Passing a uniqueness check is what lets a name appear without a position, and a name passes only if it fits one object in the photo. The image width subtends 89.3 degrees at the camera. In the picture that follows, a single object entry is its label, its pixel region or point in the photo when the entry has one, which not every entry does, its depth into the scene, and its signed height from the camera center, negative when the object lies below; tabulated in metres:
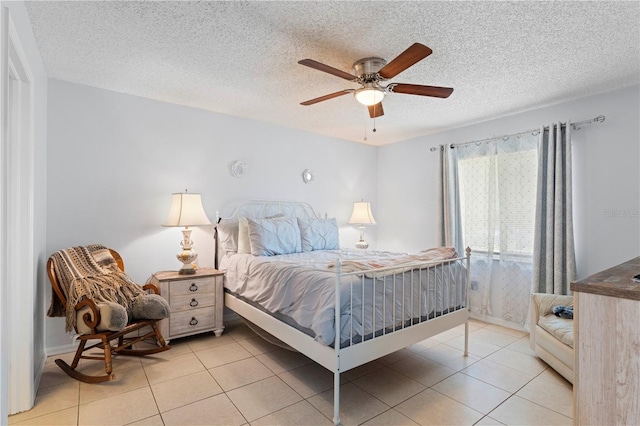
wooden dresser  1.12 -0.50
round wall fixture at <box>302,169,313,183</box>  4.50 +0.53
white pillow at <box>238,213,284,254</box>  3.45 -0.25
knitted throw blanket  2.37 -0.51
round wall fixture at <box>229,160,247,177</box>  3.87 +0.56
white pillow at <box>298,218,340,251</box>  3.79 -0.24
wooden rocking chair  2.30 -0.91
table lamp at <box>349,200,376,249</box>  4.70 -0.03
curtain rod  3.08 +0.89
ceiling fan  2.17 +0.92
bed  2.06 -0.60
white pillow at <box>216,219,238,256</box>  3.63 -0.27
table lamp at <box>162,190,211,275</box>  3.17 -0.03
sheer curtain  3.61 -0.03
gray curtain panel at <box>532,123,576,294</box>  3.17 -0.03
